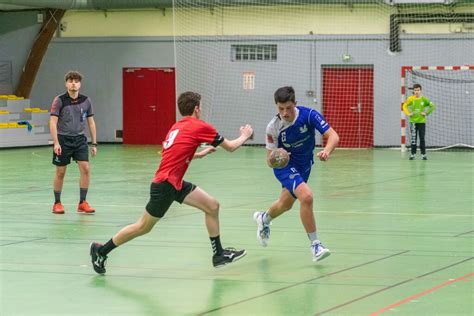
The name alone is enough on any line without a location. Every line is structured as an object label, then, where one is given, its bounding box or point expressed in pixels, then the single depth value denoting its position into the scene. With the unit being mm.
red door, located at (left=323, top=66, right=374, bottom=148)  35938
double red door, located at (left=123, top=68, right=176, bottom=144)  38750
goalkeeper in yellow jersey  29034
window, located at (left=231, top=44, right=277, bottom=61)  36906
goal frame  32406
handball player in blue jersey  11047
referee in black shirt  16000
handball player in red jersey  10203
